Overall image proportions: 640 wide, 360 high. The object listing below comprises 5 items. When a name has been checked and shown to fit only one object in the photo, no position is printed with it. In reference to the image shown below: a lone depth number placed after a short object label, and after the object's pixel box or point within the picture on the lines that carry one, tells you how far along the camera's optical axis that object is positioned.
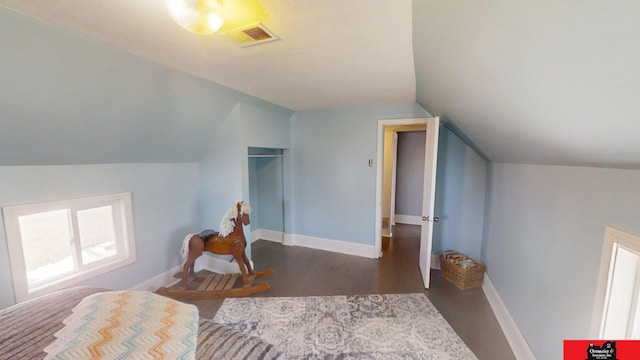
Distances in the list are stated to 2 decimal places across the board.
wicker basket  2.70
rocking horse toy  2.54
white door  2.58
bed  1.01
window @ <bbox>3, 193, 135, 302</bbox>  1.84
